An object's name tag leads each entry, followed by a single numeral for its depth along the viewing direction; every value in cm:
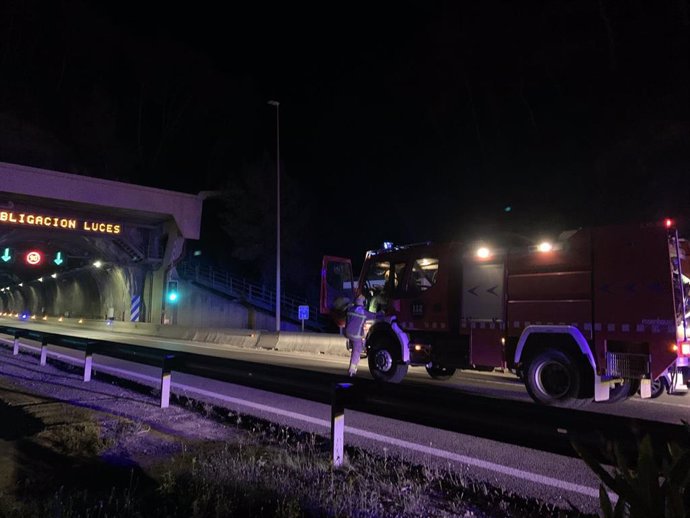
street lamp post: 2559
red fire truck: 787
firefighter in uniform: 1211
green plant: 220
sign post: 2567
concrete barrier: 1927
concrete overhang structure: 2644
